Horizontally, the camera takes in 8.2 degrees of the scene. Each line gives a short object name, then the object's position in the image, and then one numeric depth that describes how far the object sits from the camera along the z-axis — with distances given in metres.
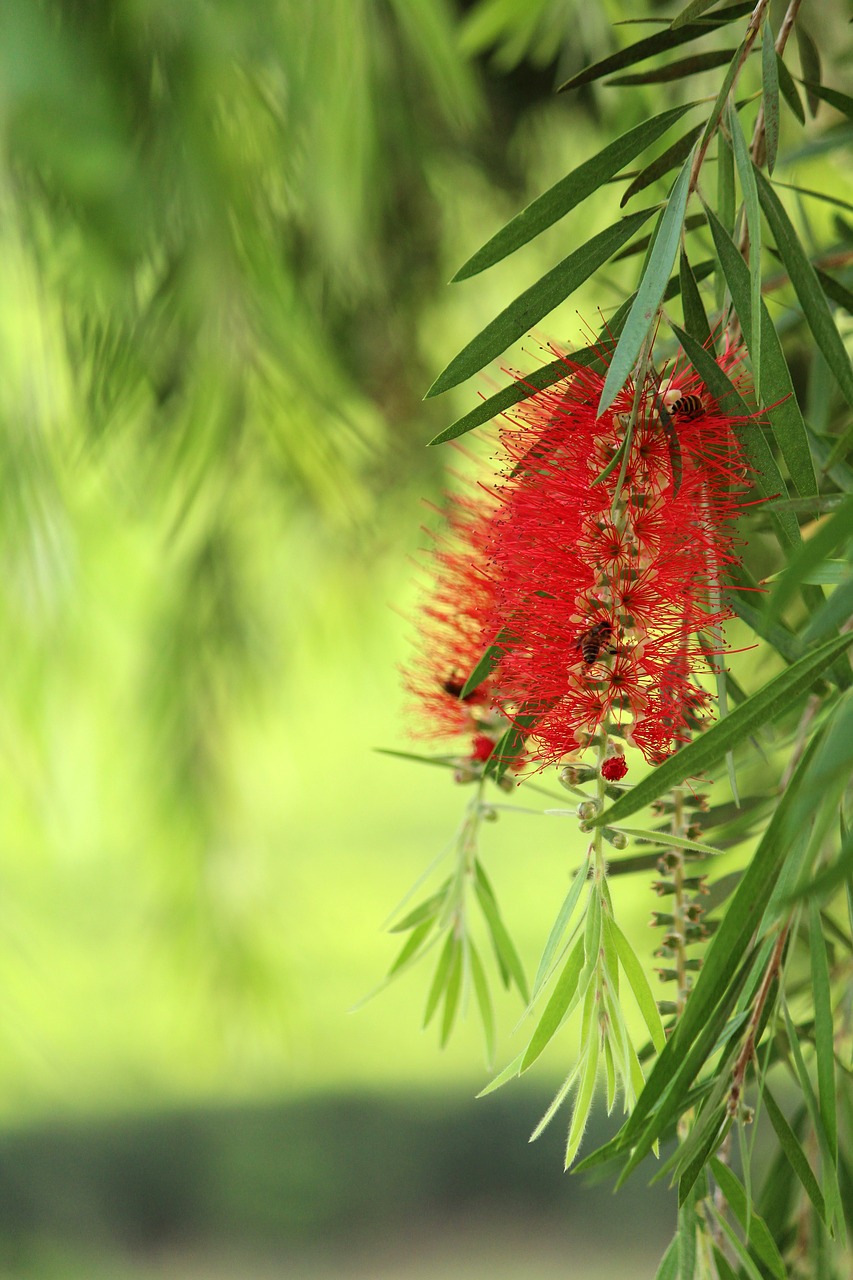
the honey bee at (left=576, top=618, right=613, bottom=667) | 1.51
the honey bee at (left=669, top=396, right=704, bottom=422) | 1.52
